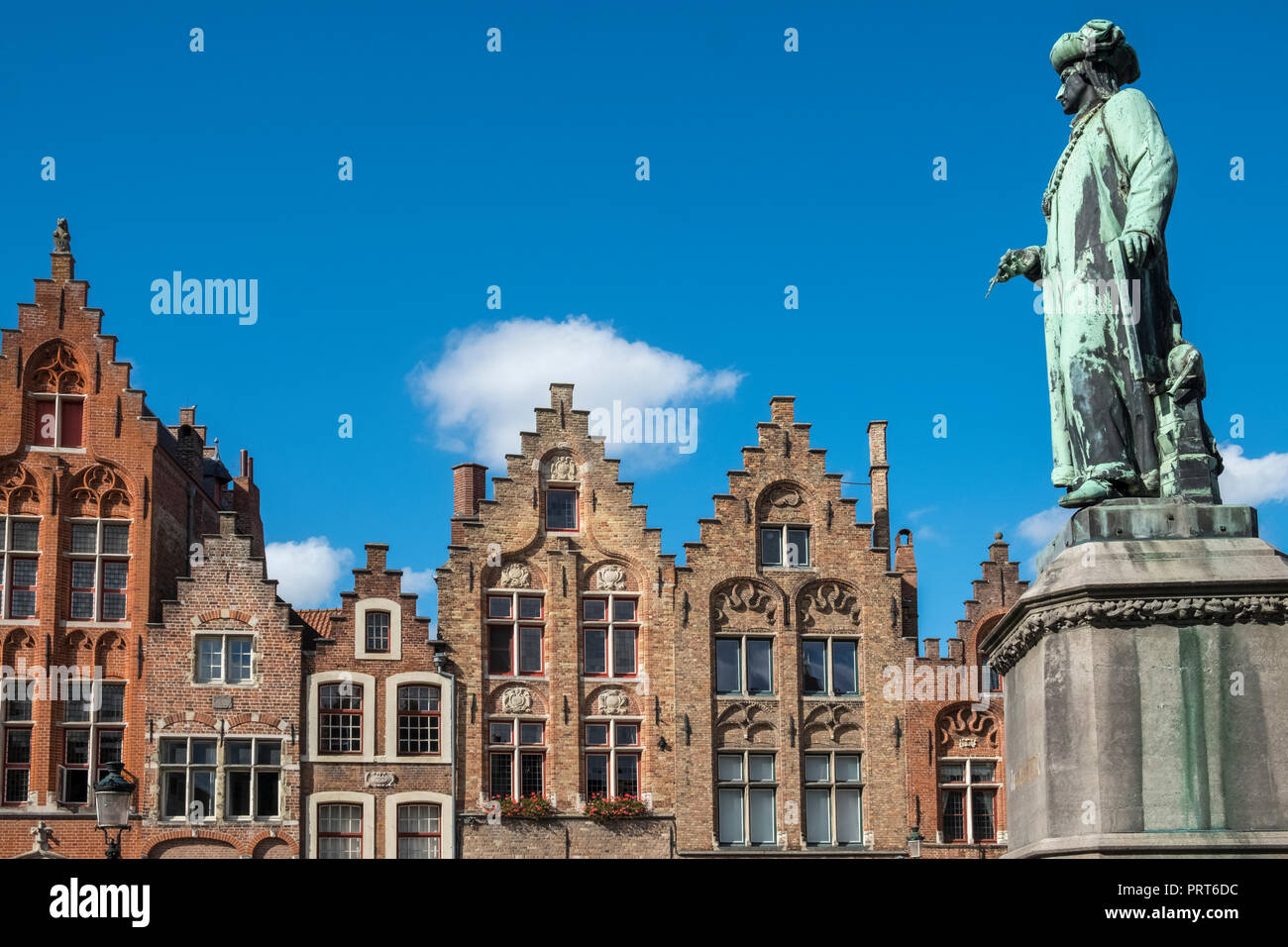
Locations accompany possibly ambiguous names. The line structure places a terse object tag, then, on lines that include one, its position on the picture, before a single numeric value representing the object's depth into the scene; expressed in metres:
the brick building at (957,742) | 35.66
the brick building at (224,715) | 33.16
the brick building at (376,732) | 33.75
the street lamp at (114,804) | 19.64
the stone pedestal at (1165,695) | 7.84
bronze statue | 8.73
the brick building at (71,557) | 33.22
